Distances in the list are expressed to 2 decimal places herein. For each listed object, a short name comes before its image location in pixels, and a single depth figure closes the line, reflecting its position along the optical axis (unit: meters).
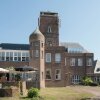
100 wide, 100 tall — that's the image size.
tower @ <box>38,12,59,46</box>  33.24
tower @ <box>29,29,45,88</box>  28.44
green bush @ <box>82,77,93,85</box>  32.71
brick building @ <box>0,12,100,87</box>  28.75
